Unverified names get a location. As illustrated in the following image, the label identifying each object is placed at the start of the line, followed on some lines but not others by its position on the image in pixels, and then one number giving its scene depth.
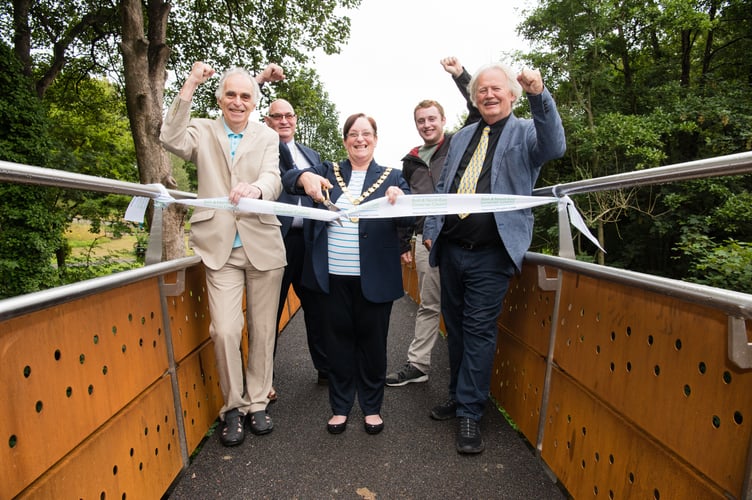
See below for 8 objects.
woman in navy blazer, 2.81
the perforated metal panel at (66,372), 1.32
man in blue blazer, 2.76
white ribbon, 2.61
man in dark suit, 3.54
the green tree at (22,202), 9.45
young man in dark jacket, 3.93
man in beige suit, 2.75
